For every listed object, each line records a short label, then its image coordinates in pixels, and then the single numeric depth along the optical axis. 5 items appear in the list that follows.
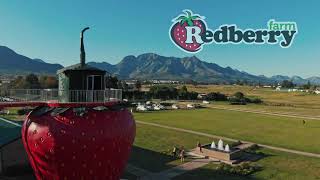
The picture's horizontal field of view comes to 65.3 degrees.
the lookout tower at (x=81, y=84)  14.97
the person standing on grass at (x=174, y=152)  28.98
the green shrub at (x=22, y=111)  52.78
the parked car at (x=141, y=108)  64.69
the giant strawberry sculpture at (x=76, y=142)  14.19
